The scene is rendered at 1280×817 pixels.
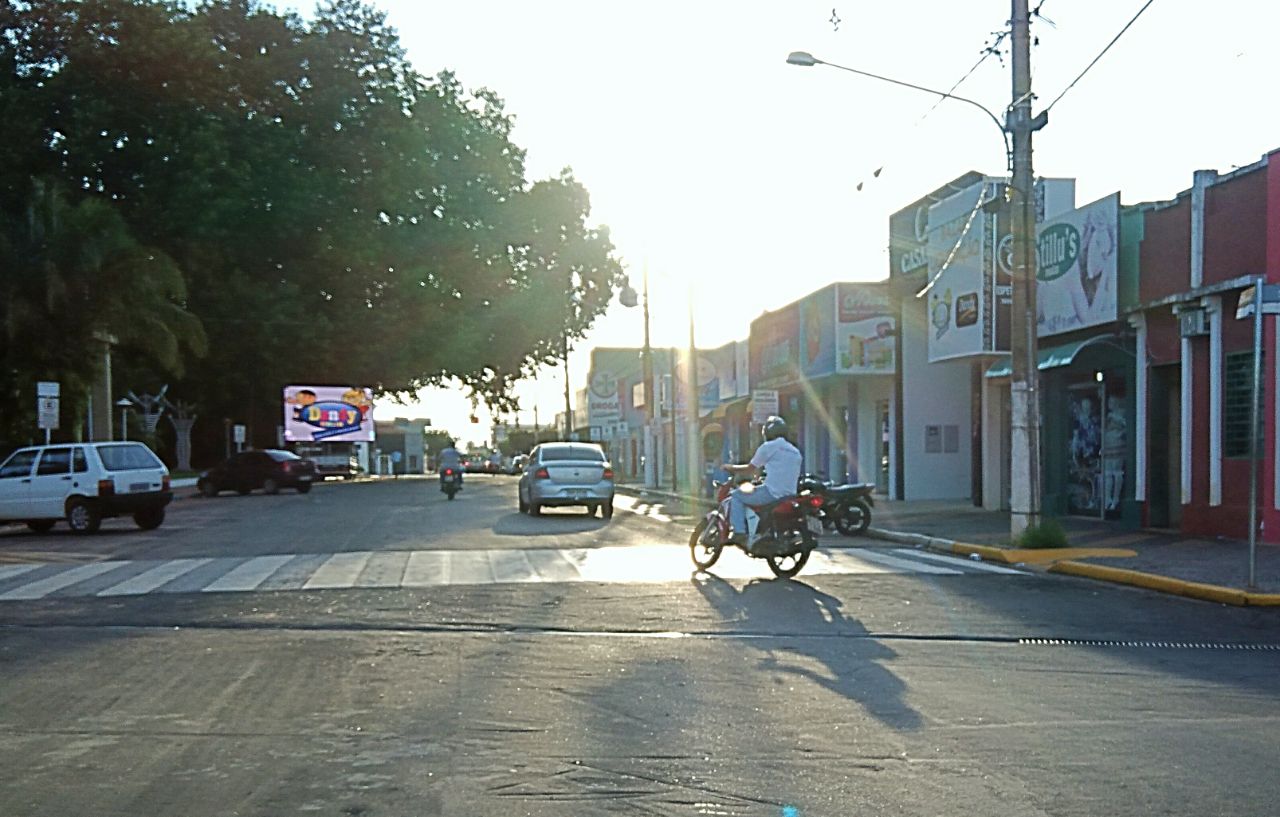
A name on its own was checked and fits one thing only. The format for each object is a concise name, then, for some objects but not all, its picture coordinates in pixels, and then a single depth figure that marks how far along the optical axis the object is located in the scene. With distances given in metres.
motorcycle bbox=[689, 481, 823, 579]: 13.67
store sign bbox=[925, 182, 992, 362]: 23.98
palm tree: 29.12
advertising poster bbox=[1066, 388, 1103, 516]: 21.62
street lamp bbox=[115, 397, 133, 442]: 47.25
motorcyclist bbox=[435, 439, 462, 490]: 35.53
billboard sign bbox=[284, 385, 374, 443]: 56.59
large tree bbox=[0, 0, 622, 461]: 41.25
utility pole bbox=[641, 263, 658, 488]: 42.78
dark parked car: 41.19
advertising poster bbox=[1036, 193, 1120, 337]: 19.88
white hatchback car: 22.94
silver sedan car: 25.45
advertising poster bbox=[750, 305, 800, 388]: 34.38
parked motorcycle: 21.14
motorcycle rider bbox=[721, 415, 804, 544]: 13.77
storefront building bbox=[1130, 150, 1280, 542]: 16.66
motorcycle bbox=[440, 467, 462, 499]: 35.38
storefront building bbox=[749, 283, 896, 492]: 30.47
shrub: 16.69
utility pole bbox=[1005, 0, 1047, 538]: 16.89
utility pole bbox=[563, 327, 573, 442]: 62.37
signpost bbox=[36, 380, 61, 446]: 25.86
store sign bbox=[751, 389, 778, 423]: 28.78
